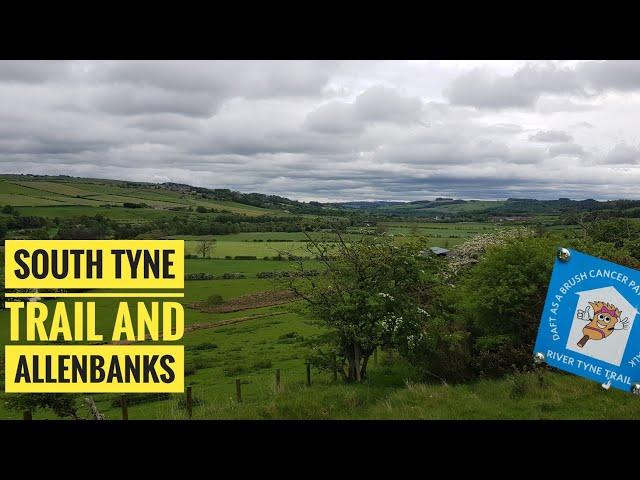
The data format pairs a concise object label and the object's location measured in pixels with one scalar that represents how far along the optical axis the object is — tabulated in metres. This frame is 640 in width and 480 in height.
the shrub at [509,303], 9.99
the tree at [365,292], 10.32
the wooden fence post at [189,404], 8.66
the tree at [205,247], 54.44
